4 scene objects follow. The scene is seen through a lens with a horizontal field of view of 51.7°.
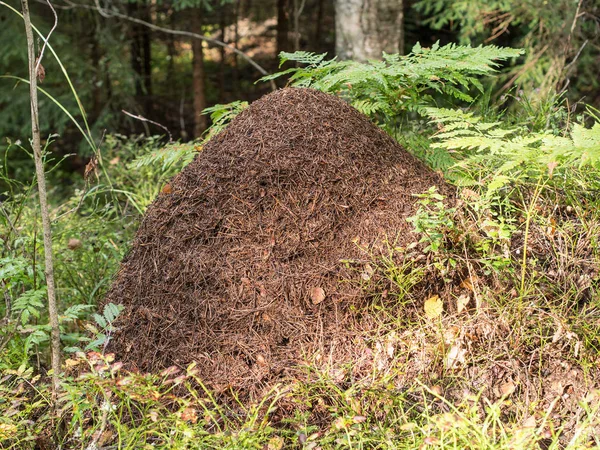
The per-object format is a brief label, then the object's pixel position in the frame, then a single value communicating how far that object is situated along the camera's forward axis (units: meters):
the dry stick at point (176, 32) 6.20
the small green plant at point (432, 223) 3.11
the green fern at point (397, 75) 3.70
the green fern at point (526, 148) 2.78
